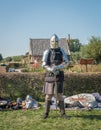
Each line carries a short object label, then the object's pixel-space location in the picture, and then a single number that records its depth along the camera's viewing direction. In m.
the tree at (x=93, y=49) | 41.91
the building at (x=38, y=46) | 51.08
